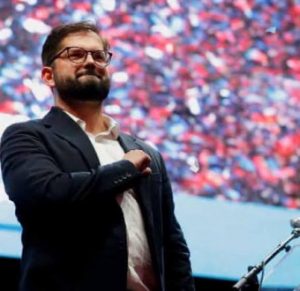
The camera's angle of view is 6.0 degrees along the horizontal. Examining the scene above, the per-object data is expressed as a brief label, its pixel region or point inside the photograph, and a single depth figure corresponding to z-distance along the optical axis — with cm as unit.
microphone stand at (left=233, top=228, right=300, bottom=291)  740
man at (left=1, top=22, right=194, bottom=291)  702
